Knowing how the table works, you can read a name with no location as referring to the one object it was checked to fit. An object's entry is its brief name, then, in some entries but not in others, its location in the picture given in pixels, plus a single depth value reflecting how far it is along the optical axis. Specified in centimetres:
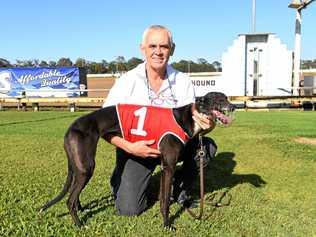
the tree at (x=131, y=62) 7346
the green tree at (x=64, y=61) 7531
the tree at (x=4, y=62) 6236
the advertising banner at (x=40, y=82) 2586
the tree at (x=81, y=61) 7599
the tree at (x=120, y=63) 7156
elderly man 424
